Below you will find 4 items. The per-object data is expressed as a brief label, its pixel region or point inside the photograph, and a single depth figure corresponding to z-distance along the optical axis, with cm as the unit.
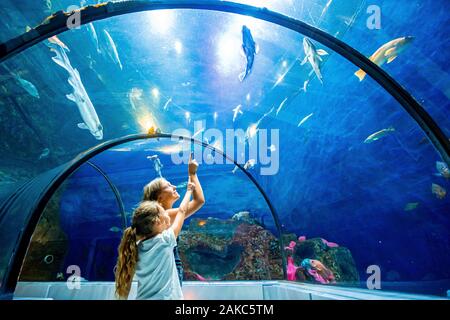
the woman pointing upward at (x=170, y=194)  225
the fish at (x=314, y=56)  579
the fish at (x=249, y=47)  522
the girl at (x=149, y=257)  172
